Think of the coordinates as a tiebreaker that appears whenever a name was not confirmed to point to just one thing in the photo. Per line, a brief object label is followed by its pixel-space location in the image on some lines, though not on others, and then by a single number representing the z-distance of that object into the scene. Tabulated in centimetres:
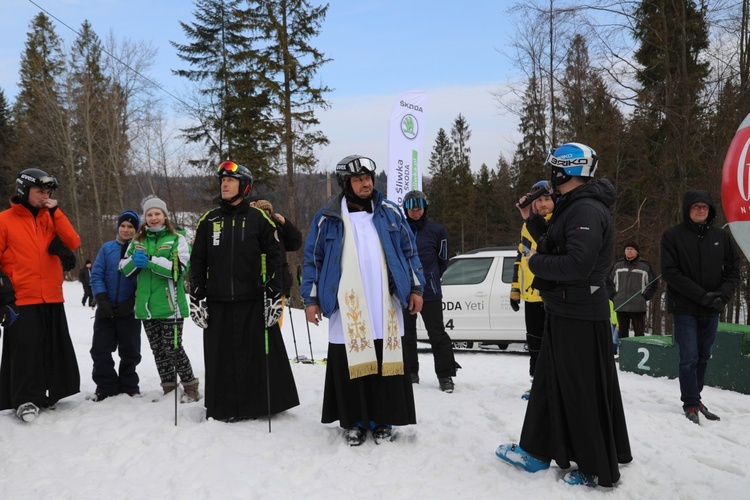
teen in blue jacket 538
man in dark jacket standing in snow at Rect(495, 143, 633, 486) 332
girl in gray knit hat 518
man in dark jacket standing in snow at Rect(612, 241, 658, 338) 917
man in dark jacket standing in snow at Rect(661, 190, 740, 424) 493
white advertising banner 1080
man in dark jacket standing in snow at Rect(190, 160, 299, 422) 455
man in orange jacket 475
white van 934
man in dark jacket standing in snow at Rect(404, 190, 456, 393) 609
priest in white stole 407
